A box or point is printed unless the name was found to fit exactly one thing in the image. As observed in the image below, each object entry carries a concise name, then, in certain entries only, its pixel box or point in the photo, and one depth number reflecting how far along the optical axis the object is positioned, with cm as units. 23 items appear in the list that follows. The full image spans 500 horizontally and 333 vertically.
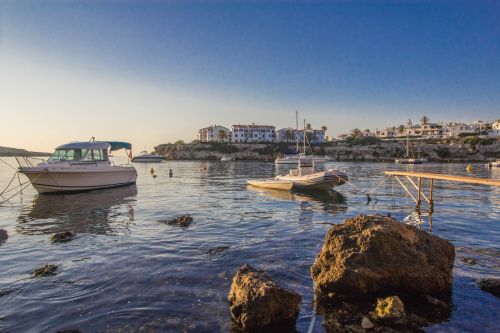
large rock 777
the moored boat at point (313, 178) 2877
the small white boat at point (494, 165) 7519
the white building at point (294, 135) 16975
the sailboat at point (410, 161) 9544
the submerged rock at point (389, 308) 683
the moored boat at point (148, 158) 12481
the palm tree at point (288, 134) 16951
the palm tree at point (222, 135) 16688
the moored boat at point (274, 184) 3159
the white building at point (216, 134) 16838
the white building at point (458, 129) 17618
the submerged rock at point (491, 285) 830
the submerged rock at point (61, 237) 1406
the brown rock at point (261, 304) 666
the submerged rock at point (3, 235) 1454
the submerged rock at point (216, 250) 1223
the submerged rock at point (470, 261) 1059
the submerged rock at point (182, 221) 1717
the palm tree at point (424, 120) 18575
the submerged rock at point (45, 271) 1013
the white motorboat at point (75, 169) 2864
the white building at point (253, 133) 16838
